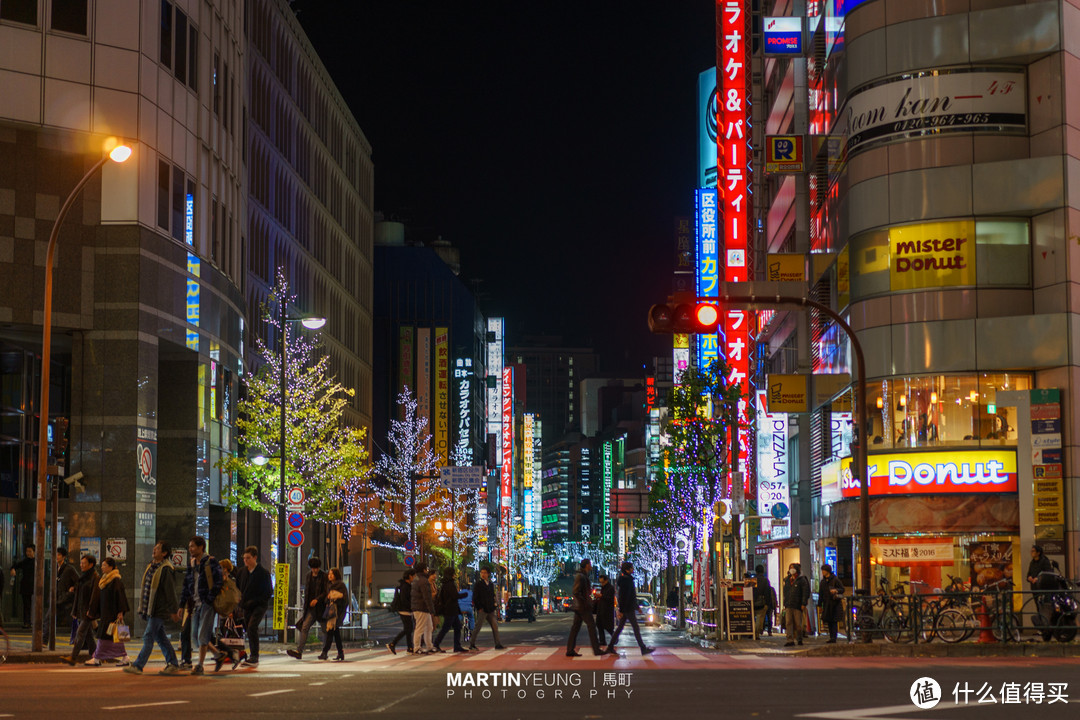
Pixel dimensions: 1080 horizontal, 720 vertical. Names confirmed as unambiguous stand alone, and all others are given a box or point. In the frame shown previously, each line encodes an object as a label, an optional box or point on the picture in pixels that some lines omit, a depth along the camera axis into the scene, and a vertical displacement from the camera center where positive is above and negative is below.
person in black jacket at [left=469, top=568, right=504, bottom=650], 29.39 -2.45
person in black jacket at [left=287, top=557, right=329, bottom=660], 25.72 -2.14
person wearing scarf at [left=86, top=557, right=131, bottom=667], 21.72 -1.95
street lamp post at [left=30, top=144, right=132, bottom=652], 25.57 +0.94
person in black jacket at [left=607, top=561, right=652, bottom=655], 26.19 -2.22
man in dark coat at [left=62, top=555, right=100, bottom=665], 23.20 -1.98
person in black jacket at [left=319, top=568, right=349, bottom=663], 25.11 -2.28
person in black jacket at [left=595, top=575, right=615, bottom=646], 26.30 -2.37
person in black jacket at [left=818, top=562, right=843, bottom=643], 30.73 -2.60
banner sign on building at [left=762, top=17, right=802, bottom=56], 51.41 +16.06
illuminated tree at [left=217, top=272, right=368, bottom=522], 44.06 +1.14
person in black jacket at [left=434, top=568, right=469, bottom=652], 29.17 -2.58
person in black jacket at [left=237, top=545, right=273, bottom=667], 22.14 -1.77
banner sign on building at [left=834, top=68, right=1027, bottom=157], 37.12 +9.88
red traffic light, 22.55 +2.59
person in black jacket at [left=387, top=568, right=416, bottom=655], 29.91 -2.55
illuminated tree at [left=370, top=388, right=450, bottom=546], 74.44 -0.41
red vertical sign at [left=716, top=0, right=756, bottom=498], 51.12 +10.39
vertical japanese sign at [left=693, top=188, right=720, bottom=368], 66.31 +11.03
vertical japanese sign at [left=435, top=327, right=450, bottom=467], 110.44 +6.45
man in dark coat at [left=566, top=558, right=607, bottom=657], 25.80 -2.31
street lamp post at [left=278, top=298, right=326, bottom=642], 36.16 +2.45
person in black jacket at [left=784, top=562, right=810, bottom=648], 30.42 -2.63
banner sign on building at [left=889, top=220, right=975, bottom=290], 36.88 +5.86
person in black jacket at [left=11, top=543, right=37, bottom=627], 32.41 -2.22
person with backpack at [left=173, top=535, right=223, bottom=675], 20.14 -1.53
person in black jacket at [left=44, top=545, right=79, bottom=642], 26.16 -1.89
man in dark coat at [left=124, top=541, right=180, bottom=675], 20.28 -1.77
